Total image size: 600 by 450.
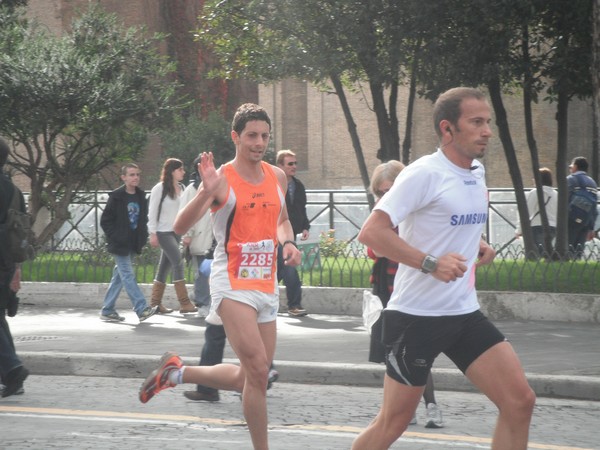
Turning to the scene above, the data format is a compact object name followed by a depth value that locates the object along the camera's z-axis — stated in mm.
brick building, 41719
